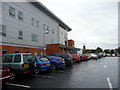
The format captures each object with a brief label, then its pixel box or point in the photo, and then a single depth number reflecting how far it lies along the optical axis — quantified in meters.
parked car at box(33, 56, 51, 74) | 8.83
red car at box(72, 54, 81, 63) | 18.77
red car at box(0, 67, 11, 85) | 5.07
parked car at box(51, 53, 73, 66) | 13.64
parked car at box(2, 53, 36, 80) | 7.12
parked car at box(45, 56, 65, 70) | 11.03
